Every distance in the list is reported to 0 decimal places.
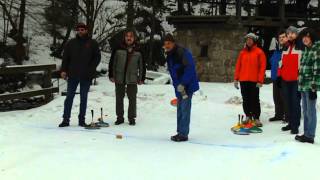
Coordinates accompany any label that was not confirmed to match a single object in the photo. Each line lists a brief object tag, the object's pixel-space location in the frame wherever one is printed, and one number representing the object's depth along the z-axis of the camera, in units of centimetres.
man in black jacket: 855
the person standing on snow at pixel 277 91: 893
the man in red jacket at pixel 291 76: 763
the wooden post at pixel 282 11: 2144
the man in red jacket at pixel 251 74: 863
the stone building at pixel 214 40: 2003
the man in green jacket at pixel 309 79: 655
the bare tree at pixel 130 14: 2036
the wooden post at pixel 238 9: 1977
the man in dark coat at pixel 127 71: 882
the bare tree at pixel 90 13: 1946
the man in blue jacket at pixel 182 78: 725
